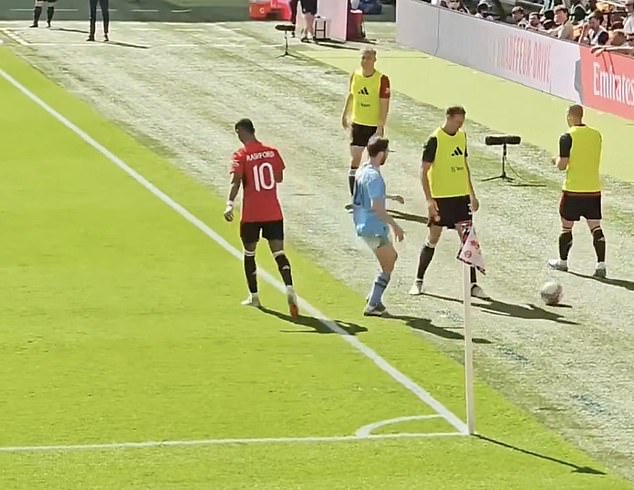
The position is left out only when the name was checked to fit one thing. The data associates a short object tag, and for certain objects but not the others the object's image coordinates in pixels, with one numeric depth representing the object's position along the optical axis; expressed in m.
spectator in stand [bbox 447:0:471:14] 42.88
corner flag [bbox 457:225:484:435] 13.80
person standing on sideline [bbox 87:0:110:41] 42.78
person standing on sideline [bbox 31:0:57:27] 46.28
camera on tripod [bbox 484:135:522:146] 25.84
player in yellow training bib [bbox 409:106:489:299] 18.47
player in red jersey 17.77
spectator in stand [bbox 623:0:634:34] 35.32
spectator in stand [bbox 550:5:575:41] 36.25
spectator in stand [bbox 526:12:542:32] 37.92
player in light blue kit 17.34
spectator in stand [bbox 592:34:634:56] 32.56
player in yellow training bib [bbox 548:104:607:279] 19.83
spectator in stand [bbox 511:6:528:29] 38.47
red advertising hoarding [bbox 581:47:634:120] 32.31
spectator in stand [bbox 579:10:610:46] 34.97
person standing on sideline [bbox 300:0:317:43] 44.59
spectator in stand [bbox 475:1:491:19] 41.97
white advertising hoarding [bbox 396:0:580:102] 35.66
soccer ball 18.56
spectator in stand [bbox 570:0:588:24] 39.88
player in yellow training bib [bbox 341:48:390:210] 23.28
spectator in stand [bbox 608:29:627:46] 33.60
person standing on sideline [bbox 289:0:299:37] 45.65
